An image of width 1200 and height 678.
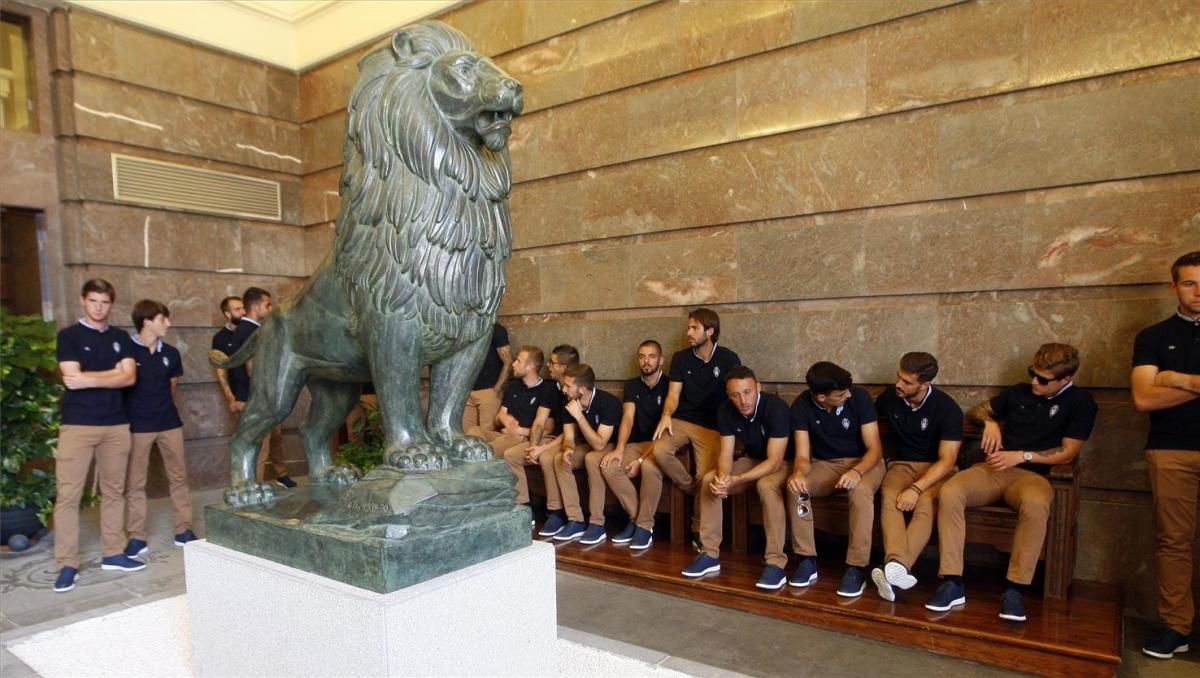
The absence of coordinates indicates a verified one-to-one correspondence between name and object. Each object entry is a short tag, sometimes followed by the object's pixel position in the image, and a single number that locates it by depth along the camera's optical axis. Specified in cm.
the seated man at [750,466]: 358
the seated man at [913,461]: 324
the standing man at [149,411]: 423
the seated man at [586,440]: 438
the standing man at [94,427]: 381
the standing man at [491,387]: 543
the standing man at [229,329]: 561
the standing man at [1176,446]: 292
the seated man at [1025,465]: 306
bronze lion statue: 179
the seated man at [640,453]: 422
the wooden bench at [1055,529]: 317
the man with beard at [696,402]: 420
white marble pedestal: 161
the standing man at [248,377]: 518
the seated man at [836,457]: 342
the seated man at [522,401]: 493
